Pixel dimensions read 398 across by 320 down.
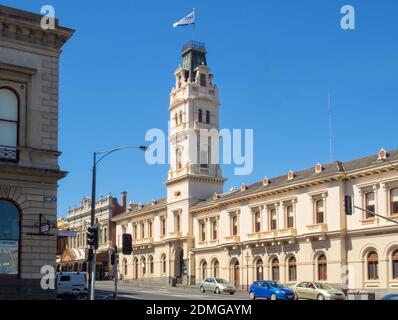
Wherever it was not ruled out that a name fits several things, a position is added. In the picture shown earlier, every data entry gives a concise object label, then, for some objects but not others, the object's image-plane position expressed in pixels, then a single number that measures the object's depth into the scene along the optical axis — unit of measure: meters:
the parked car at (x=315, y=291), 39.81
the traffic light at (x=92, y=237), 24.78
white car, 38.27
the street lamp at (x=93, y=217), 23.45
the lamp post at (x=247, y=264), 62.64
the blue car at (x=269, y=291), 40.22
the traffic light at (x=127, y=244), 23.27
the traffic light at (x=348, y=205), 33.78
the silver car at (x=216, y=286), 51.22
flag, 78.75
